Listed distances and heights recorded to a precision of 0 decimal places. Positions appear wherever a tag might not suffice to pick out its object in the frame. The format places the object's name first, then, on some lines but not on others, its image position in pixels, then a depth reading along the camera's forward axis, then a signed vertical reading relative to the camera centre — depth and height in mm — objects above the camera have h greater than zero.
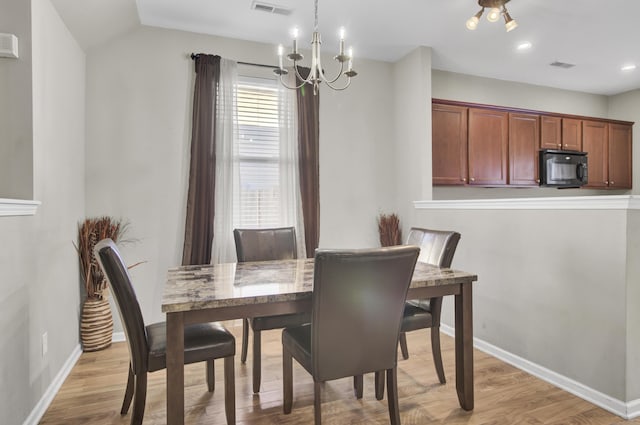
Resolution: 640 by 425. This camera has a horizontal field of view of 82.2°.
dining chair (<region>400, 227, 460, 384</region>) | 2273 -648
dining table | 1519 -404
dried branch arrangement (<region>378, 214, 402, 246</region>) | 4055 -283
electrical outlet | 2197 -815
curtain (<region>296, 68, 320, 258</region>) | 3770 +427
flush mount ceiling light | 2685 +1440
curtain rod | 3651 +1429
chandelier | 2096 +859
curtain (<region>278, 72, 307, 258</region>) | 3750 +415
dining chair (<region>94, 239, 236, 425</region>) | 1614 -668
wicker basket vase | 2965 -948
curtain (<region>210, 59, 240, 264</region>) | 3496 +443
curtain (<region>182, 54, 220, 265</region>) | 3379 +374
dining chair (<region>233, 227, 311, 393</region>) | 2719 -298
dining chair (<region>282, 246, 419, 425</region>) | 1539 -483
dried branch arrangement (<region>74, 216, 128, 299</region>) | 2986 -353
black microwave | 4594 +453
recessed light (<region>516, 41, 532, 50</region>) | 3746 +1647
